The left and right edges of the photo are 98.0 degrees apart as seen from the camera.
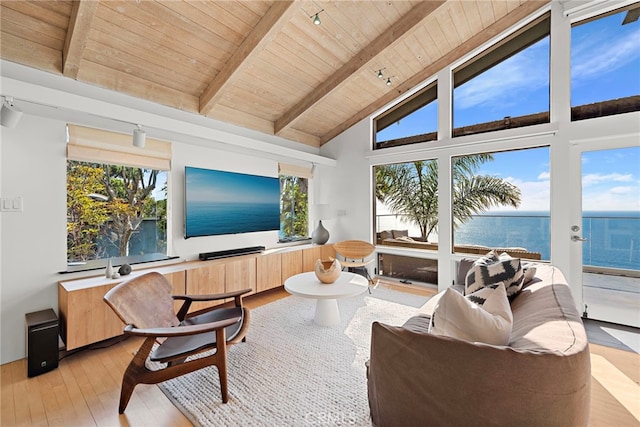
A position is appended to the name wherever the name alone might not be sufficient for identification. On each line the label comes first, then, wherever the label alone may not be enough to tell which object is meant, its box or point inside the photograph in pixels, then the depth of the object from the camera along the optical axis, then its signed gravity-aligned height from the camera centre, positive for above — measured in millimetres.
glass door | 2971 -231
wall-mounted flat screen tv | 3512 +164
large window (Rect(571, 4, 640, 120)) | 3012 +1670
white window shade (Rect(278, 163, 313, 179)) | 4808 +775
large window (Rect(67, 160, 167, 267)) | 2789 +27
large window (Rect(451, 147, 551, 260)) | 3559 +140
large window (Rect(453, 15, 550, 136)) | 3559 +1754
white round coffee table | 2699 -770
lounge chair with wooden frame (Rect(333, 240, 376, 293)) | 4564 -599
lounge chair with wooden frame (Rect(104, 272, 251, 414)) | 1754 -852
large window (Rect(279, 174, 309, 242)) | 5020 +105
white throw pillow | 1251 -504
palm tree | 3902 +348
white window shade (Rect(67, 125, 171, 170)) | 2631 +677
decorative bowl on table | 2988 -622
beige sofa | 990 -639
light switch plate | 2305 +92
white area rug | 1717 -1231
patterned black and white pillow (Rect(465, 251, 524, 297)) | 2029 -472
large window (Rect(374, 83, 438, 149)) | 4383 +1533
